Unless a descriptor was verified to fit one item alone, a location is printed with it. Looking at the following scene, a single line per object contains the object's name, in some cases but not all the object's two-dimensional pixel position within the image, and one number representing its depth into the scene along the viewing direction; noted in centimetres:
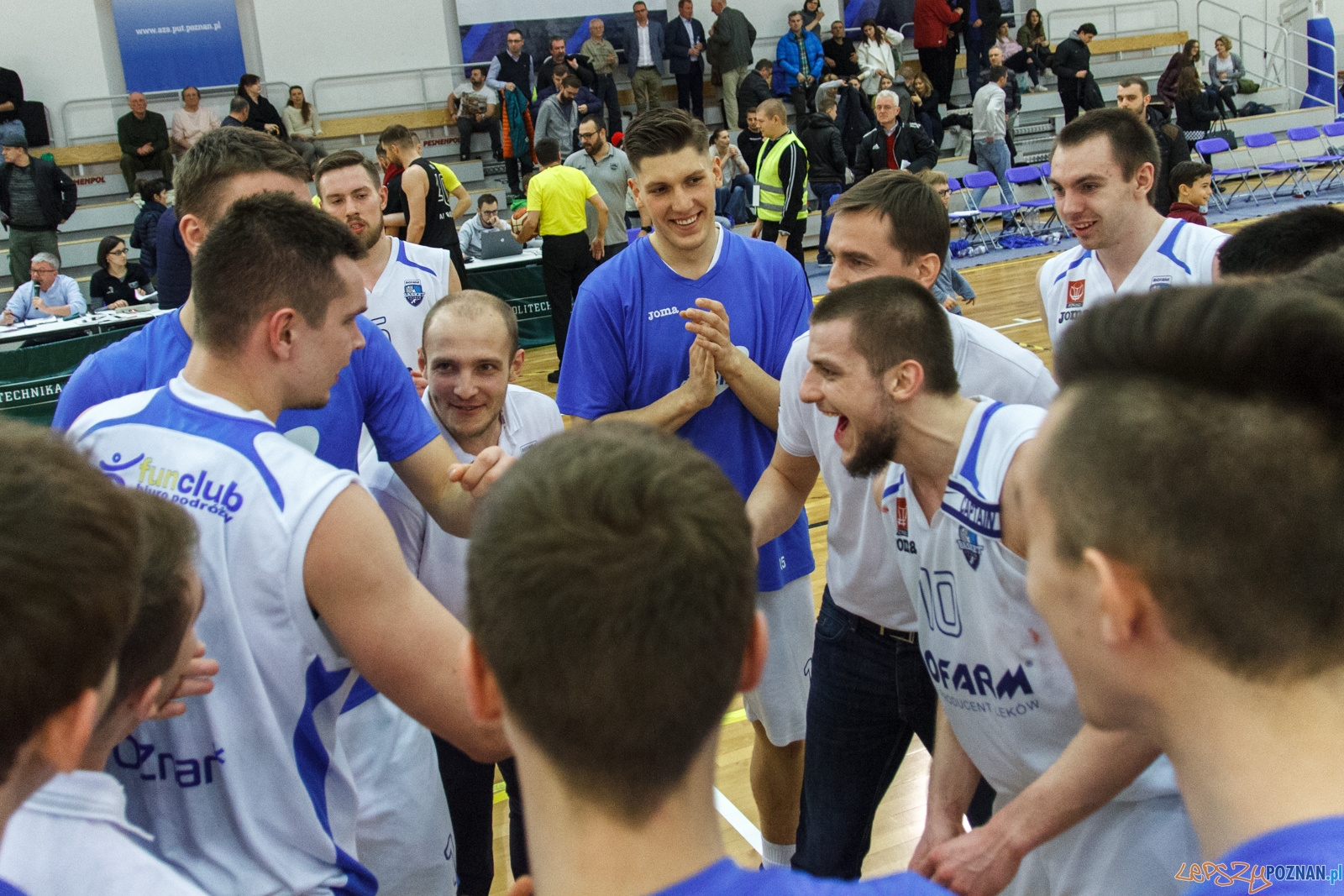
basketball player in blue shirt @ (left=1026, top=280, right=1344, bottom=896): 102
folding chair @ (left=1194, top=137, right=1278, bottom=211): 1677
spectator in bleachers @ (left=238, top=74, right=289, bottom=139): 1443
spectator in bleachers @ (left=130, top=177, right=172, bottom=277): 1188
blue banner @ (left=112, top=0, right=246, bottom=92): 1591
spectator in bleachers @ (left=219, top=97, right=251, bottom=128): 1378
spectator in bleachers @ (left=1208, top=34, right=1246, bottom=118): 1903
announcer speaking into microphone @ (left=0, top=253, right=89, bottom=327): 1028
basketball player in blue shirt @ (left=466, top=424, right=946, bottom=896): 97
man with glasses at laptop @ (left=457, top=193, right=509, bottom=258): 1188
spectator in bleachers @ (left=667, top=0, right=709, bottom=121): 1712
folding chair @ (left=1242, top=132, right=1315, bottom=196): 1745
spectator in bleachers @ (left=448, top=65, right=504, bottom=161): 1614
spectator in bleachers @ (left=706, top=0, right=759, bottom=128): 1719
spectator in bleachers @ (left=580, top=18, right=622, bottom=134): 1653
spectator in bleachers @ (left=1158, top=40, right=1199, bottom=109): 1659
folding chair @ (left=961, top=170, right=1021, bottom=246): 1512
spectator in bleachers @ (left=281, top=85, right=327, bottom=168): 1546
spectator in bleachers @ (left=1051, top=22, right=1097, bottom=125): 1692
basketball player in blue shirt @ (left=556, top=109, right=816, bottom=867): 321
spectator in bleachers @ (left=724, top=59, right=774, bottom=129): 1638
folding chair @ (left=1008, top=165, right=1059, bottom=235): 1579
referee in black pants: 975
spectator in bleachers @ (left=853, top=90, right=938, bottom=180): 1297
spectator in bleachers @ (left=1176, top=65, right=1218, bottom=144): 1641
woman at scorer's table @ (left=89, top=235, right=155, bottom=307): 1086
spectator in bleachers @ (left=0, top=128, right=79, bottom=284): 1231
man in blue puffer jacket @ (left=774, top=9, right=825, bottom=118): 1747
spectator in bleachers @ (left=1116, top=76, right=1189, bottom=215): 848
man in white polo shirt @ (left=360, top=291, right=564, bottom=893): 281
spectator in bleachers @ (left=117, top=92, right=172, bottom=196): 1453
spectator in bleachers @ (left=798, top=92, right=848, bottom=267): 1361
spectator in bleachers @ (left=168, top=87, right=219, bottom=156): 1495
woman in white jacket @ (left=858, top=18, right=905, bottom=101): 1745
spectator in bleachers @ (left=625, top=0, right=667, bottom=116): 1759
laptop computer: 1173
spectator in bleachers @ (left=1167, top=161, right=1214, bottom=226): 778
